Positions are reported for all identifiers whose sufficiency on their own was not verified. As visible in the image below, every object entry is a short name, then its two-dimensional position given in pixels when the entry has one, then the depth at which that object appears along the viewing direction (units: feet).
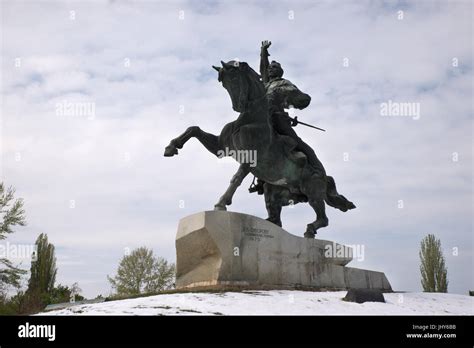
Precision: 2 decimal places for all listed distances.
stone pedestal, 31.76
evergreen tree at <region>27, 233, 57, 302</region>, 95.81
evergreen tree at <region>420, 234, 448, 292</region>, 103.50
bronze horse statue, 35.40
